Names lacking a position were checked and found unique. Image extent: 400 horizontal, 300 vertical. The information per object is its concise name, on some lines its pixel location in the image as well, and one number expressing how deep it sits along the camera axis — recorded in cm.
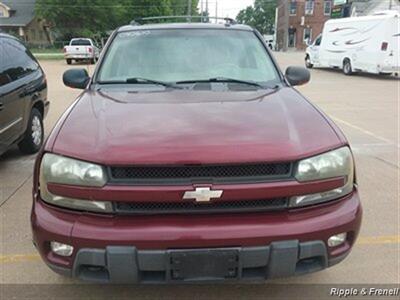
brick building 6116
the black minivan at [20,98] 551
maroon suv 238
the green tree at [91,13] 4944
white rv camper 1850
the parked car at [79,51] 2948
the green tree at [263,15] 9738
